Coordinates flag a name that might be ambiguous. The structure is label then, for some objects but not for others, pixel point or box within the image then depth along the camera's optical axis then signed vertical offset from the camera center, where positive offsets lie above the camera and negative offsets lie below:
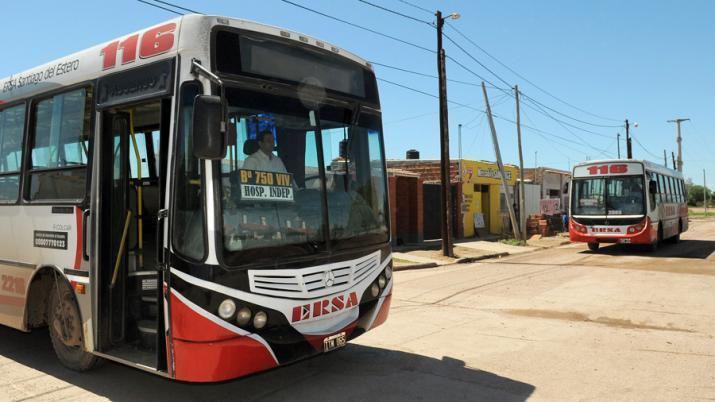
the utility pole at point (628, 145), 51.81 +5.76
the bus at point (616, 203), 18.75 +0.16
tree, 123.56 +2.42
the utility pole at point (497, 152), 24.02 +2.54
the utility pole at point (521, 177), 24.97 +1.49
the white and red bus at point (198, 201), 4.10 +0.14
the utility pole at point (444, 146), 19.03 +2.23
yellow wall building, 27.38 +0.61
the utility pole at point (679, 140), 55.72 +6.81
